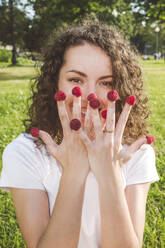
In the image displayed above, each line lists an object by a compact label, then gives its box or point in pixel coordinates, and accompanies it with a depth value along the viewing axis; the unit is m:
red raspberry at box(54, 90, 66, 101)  1.34
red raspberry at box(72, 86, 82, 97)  1.36
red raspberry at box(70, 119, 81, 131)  1.34
